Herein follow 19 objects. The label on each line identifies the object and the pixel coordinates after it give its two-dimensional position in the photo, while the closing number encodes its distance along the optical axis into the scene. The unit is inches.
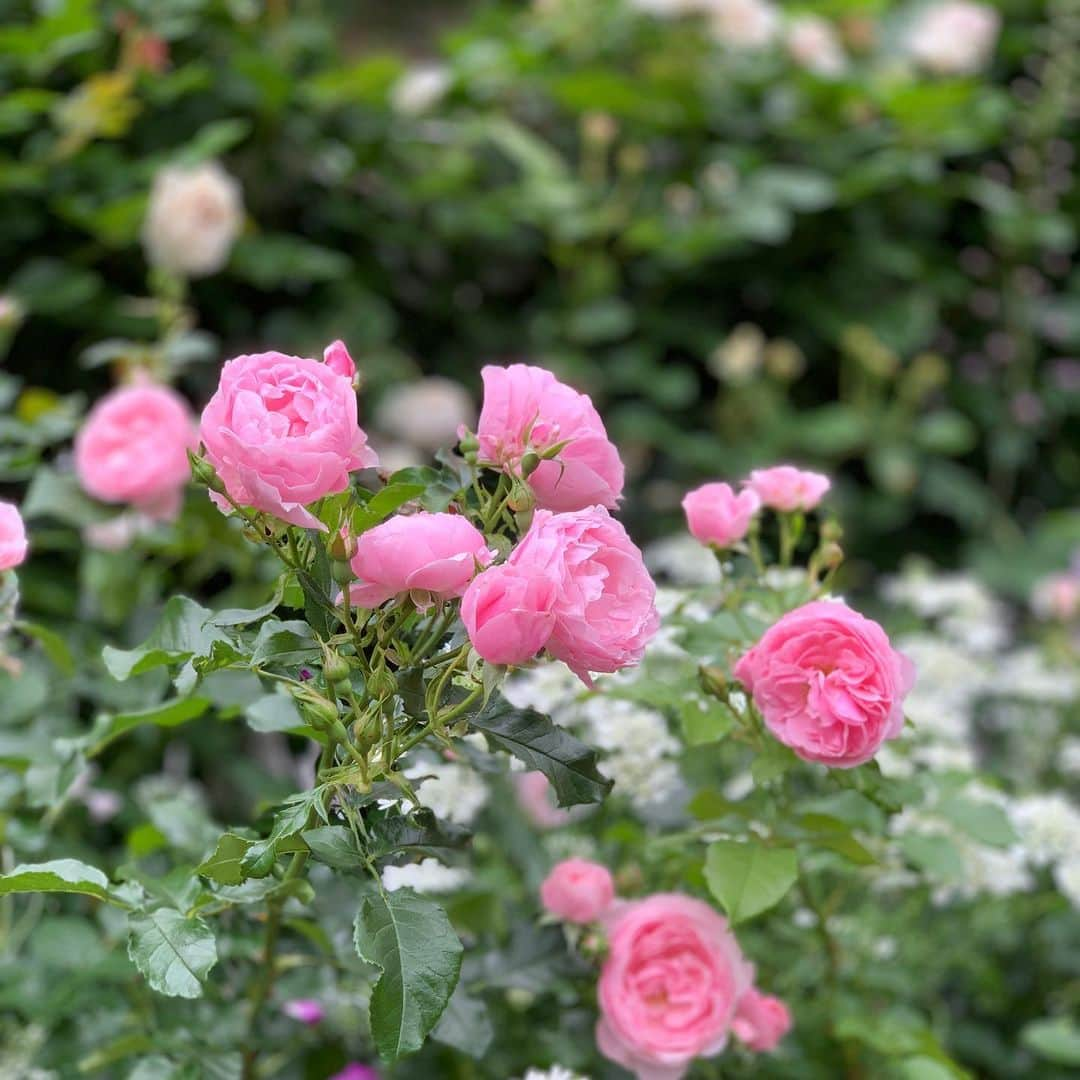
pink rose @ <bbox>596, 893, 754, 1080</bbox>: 51.1
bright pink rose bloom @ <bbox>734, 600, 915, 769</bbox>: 48.5
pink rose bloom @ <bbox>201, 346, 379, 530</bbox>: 45.6
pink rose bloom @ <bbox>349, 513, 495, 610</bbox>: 45.5
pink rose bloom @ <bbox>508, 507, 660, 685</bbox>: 45.1
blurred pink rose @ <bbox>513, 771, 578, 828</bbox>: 63.2
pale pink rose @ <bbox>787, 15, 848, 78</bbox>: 113.0
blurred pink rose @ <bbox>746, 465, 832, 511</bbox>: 52.4
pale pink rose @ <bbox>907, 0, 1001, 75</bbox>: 117.2
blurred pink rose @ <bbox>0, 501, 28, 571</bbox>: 48.9
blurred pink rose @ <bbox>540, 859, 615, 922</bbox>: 51.9
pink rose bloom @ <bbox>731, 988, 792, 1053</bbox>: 52.1
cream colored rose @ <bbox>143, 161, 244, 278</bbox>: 83.0
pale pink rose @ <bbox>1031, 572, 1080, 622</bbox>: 88.0
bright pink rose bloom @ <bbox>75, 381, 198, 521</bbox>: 63.9
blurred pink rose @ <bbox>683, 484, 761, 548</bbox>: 51.0
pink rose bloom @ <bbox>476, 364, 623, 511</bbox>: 47.3
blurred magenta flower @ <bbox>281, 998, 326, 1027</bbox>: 54.2
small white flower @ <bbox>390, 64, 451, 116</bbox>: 102.9
